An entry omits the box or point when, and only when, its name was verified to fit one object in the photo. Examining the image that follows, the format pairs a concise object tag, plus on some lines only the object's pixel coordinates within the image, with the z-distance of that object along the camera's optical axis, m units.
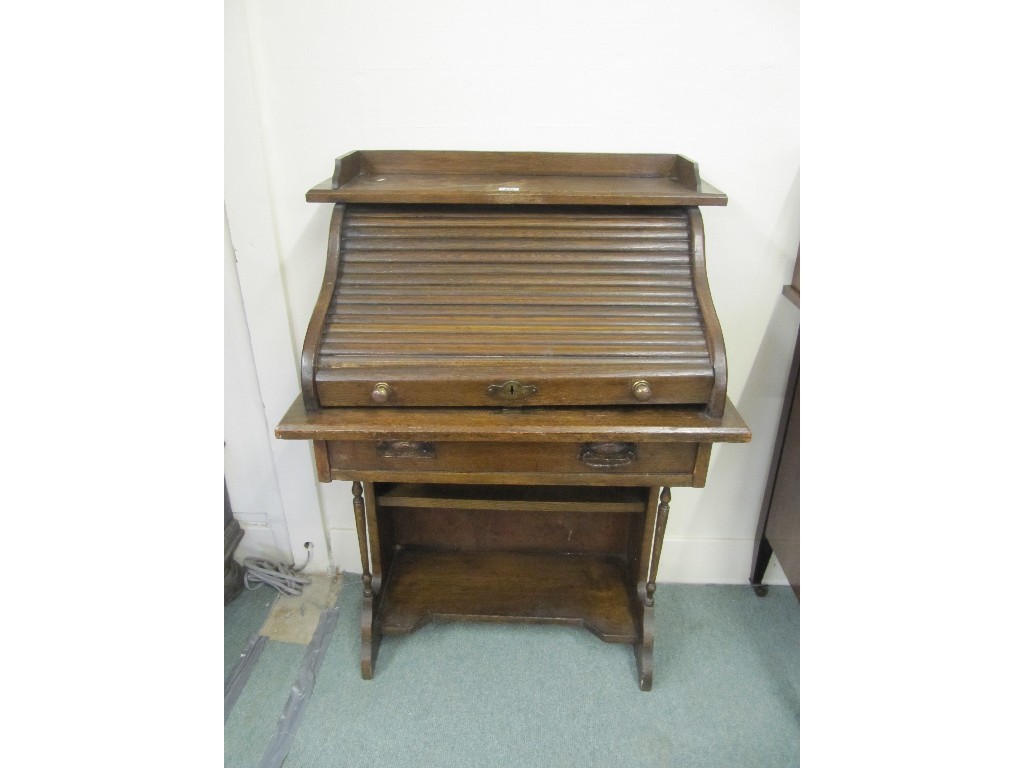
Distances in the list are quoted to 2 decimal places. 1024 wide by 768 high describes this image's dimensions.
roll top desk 1.28
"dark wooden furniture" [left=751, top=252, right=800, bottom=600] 1.73
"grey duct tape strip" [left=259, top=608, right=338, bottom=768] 1.58
